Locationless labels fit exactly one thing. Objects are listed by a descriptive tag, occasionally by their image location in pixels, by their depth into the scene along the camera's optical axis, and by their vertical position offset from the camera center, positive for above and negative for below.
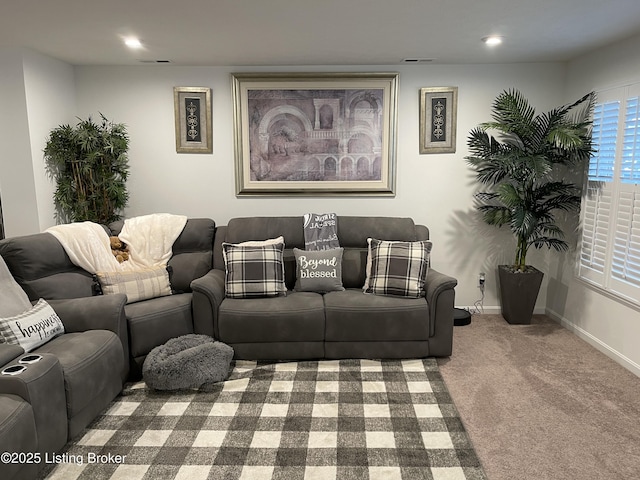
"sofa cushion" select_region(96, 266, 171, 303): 3.46 -0.83
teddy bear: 3.81 -0.63
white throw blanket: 3.42 -0.54
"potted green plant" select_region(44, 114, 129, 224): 4.07 +0.03
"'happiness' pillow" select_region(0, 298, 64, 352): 2.52 -0.86
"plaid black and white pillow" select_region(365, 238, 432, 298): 3.64 -0.77
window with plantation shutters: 3.35 -0.23
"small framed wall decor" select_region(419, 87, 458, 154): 4.41 +0.49
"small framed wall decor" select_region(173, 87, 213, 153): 4.43 +0.50
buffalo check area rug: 2.27 -1.43
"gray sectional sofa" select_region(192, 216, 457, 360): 3.46 -1.12
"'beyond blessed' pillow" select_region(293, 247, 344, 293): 3.83 -0.82
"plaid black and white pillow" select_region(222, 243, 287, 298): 3.66 -0.78
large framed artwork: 4.40 +0.36
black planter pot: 4.21 -1.09
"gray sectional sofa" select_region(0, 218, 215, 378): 3.04 -0.80
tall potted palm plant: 3.96 -0.01
